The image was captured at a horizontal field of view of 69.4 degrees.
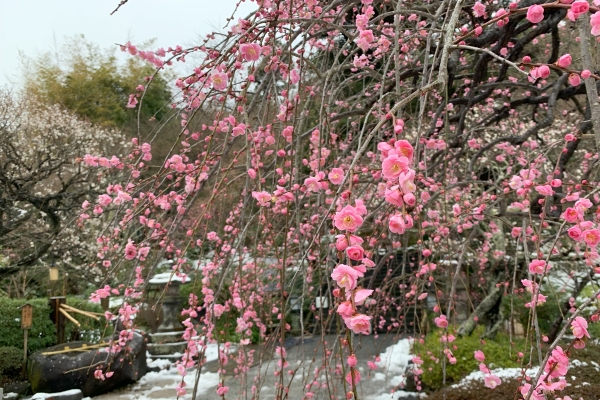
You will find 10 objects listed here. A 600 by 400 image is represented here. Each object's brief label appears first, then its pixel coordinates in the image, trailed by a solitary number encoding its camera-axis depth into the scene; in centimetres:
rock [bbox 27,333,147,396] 429
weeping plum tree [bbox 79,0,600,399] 69
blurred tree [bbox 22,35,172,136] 1142
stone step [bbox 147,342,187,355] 609
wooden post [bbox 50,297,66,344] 506
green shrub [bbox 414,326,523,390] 362
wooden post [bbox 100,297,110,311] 472
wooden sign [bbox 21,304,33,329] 449
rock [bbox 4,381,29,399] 420
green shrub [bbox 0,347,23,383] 444
